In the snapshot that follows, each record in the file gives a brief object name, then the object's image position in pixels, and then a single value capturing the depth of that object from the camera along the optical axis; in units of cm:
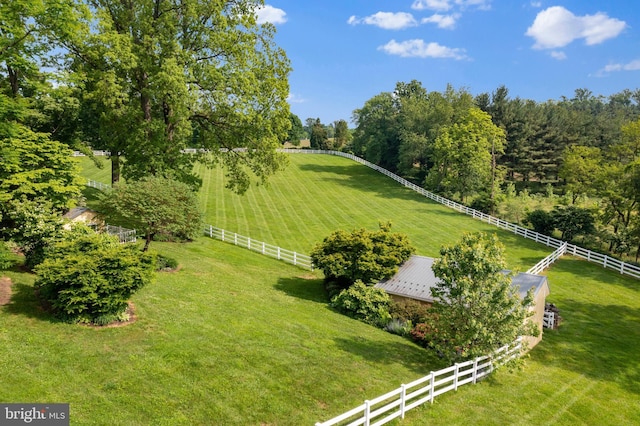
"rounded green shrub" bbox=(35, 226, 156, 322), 1340
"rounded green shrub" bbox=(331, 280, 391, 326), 1975
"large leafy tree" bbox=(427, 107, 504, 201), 5084
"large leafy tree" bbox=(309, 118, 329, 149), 10581
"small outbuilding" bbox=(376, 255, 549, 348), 1930
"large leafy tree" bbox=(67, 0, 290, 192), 2586
